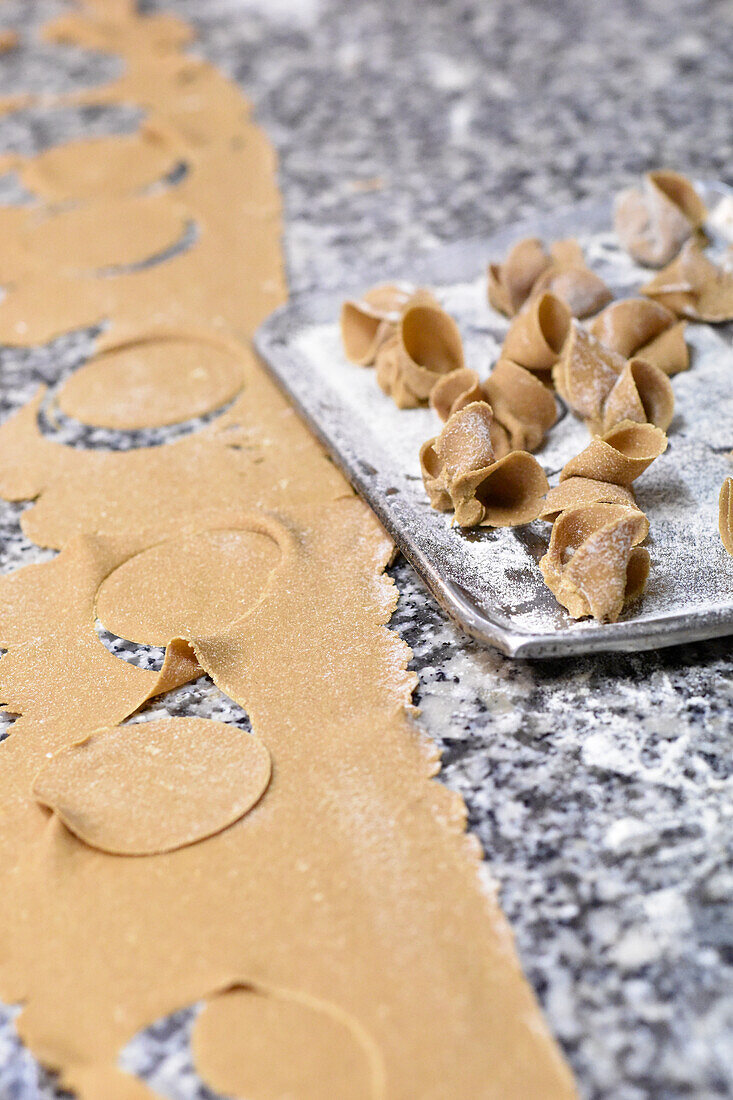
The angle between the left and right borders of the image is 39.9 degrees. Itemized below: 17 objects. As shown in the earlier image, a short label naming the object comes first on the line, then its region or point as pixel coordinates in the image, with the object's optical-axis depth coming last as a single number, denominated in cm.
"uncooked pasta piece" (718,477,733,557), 74
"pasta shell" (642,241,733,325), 101
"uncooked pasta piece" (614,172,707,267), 110
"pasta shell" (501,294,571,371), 94
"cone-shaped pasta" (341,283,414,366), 101
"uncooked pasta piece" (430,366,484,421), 90
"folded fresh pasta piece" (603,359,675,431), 86
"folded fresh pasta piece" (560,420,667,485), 78
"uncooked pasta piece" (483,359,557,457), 89
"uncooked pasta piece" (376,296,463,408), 94
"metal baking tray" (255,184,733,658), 70
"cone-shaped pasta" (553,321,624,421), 88
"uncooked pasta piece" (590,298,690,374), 96
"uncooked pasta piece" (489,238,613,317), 103
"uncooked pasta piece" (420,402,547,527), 80
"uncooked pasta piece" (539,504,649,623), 69
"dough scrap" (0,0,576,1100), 53
